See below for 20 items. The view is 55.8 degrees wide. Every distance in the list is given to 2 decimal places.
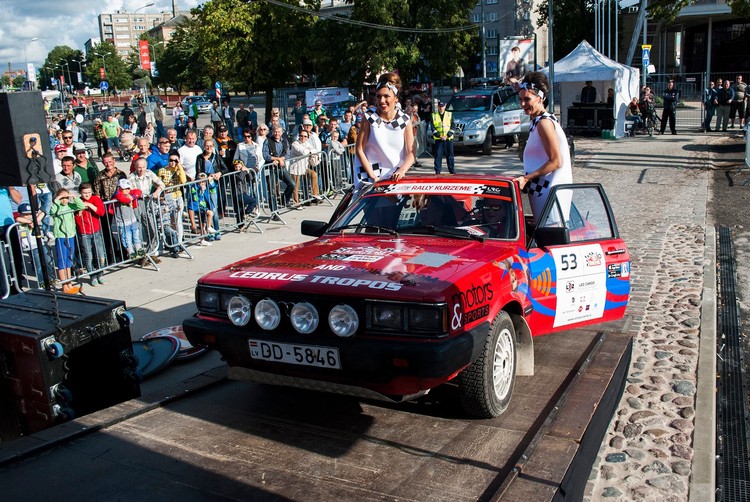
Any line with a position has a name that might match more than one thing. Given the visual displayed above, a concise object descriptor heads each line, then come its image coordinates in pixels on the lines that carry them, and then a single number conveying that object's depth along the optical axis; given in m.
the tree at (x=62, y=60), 140.88
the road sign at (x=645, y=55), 31.40
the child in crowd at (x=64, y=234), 8.94
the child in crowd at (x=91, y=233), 9.27
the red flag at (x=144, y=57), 60.62
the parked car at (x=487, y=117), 21.81
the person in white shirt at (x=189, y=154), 12.18
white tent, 25.21
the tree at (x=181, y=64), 78.19
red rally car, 3.95
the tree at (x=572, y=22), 67.00
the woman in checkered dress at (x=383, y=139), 6.73
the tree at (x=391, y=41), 28.03
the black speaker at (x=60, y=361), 4.68
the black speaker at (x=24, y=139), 5.41
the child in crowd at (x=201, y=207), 11.27
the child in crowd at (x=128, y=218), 9.75
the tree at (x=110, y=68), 111.75
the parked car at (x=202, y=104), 55.56
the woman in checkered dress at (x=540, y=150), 6.00
